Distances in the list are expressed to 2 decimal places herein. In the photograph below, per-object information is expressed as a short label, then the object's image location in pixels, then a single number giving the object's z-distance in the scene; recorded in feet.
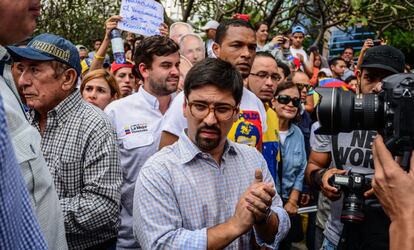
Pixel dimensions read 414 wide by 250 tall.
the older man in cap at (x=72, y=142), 7.27
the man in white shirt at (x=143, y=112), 9.33
